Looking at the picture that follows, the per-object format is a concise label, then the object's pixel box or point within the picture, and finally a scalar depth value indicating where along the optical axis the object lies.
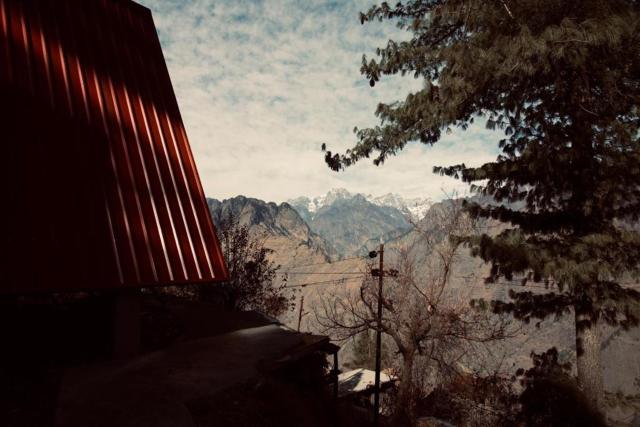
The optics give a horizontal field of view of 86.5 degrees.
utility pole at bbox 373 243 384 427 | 14.05
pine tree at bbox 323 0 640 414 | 6.37
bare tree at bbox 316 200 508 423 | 18.05
